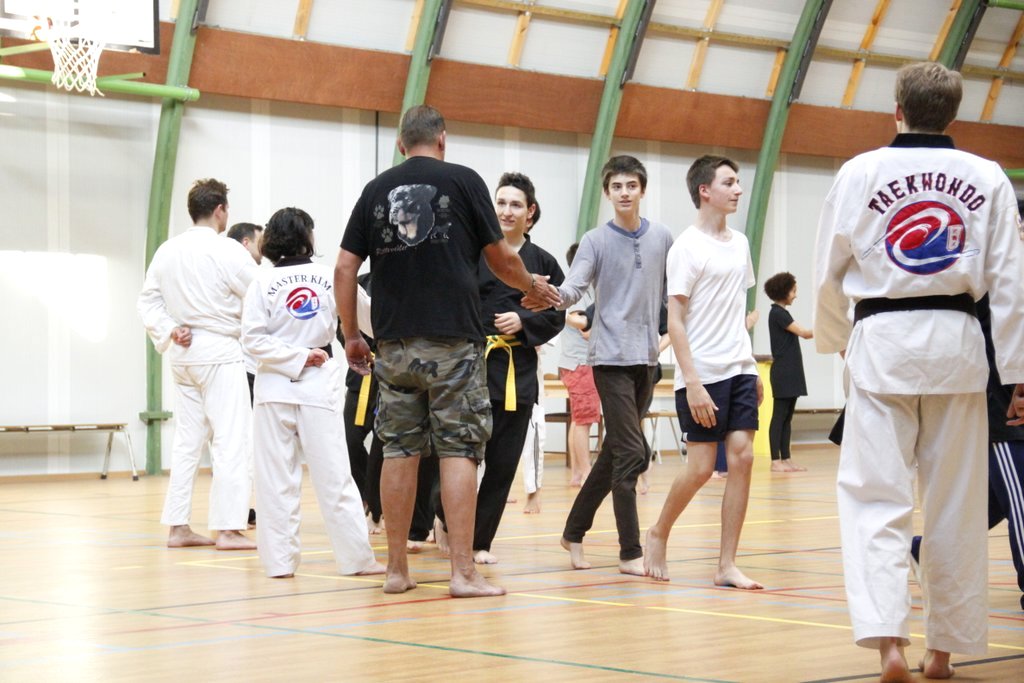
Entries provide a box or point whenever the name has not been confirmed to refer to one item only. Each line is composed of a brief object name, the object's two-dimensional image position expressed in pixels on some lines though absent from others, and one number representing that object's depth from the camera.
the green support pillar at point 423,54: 14.13
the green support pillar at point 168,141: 12.98
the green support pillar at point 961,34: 17.67
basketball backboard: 11.21
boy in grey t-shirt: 5.79
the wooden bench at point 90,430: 12.29
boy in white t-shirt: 5.38
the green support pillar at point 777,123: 16.61
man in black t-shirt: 5.05
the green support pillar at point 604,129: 15.53
